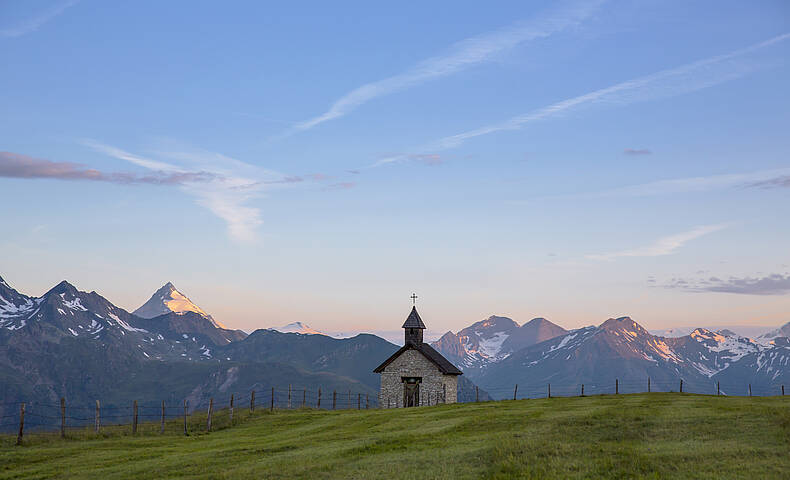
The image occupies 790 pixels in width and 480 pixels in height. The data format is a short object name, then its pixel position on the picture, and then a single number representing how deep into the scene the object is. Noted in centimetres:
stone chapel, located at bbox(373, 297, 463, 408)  7256
